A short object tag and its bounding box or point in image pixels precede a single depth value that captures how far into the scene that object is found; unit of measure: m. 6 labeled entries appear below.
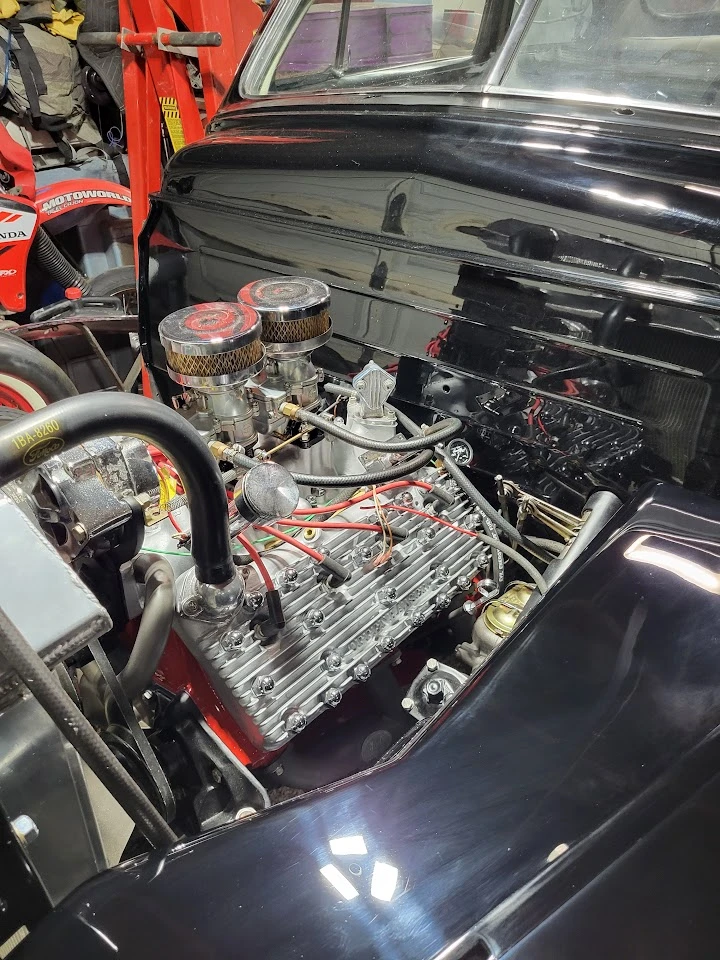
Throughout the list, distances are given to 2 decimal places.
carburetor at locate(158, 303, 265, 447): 1.20
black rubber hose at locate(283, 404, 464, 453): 1.32
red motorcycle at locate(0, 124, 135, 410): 3.37
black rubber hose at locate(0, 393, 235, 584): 0.64
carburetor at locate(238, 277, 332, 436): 1.36
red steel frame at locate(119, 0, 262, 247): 3.08
